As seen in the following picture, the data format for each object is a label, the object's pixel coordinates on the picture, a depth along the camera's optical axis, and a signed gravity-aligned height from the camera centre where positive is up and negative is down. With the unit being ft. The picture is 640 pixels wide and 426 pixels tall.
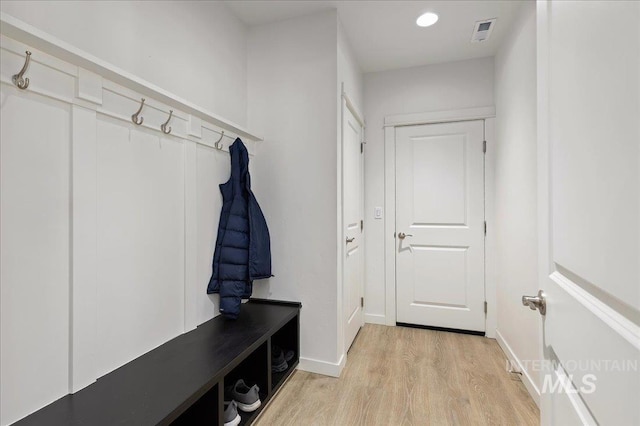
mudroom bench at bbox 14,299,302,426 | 3.31 -2.18
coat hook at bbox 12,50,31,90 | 3.13 +1.44
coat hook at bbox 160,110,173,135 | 4.88 +1.43
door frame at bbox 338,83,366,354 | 6.98 -0.88
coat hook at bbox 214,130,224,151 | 6.14 +1.45
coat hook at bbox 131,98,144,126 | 4.39 +1.44
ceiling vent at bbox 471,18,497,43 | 7.36 +4.70
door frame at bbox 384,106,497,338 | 8.95 +0.67
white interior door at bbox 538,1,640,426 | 1.43 +0.02
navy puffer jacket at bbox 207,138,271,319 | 6.02 -0.58
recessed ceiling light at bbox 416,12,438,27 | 7.12 +4.72
